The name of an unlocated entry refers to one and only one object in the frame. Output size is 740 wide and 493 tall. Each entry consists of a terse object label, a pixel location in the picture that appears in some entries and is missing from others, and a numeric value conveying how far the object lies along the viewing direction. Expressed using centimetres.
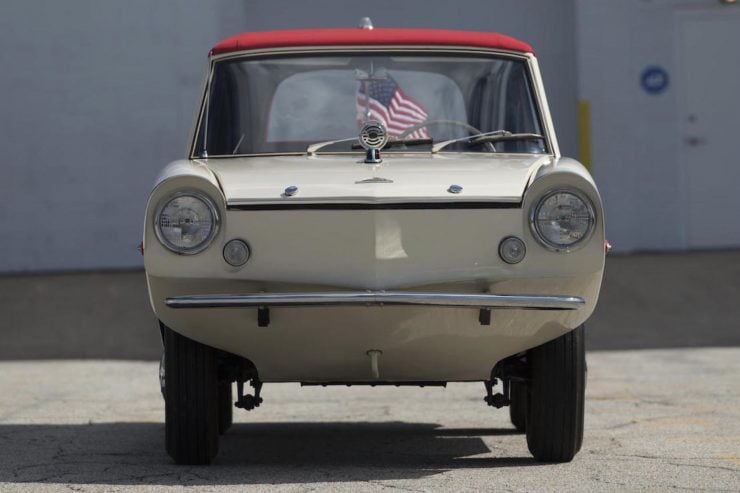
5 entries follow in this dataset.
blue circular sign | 2942
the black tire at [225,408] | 1291
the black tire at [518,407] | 1307
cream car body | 959
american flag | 1185
